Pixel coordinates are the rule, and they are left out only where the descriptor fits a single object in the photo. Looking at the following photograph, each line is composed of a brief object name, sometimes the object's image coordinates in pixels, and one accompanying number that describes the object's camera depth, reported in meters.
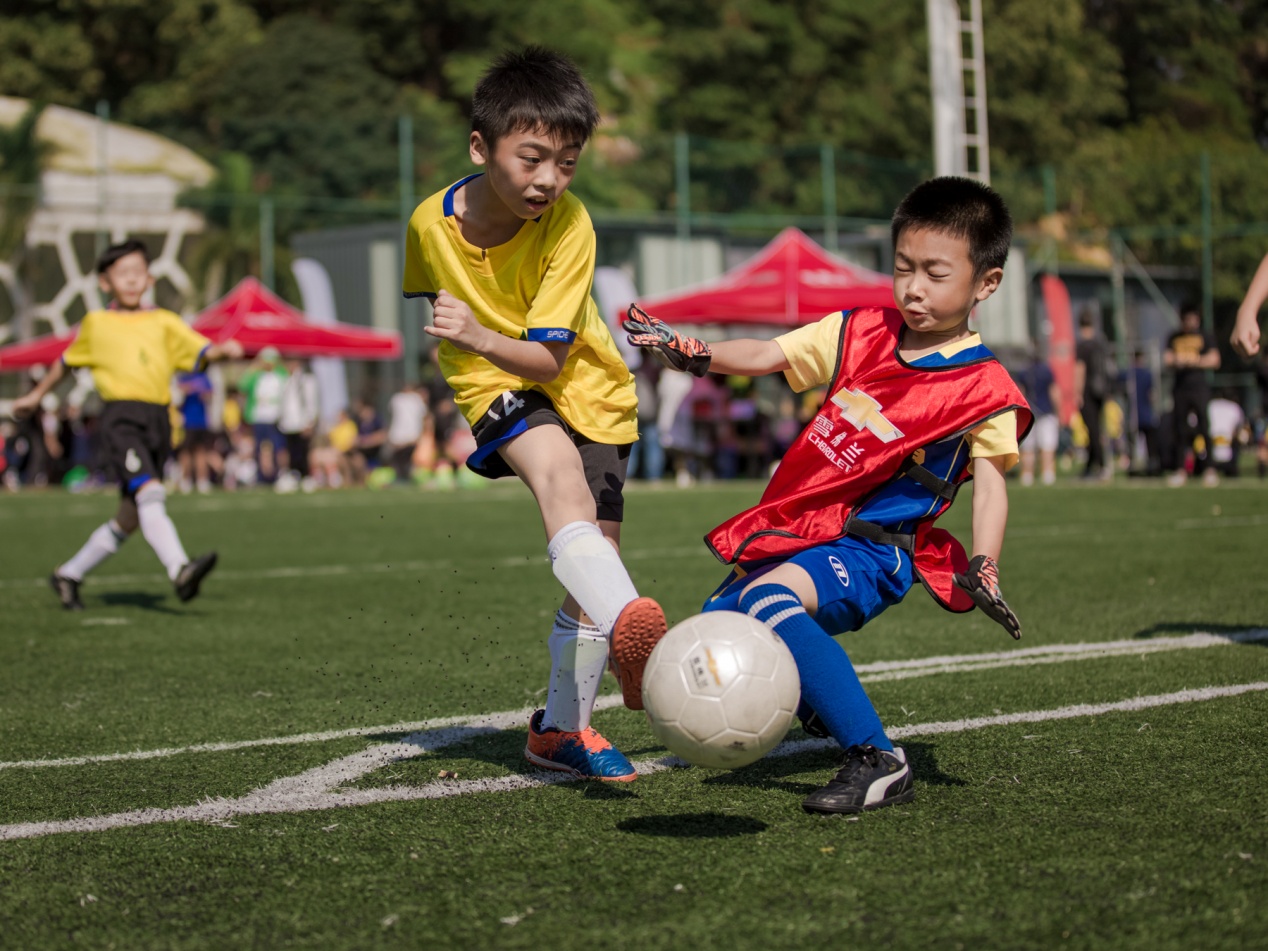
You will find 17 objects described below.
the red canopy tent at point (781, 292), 19.30
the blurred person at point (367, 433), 23.45
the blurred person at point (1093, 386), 17.77
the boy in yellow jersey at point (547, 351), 3.55
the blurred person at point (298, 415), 21.52
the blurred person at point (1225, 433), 18.83
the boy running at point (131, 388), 7.80
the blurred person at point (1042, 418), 19.03
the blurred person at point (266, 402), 21.11
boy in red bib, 3.59
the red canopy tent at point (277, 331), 21.38
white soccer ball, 3.13
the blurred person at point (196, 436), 19.34
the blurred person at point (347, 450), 23.27
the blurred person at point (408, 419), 22.42
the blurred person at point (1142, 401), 21.16
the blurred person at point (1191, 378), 15.66
